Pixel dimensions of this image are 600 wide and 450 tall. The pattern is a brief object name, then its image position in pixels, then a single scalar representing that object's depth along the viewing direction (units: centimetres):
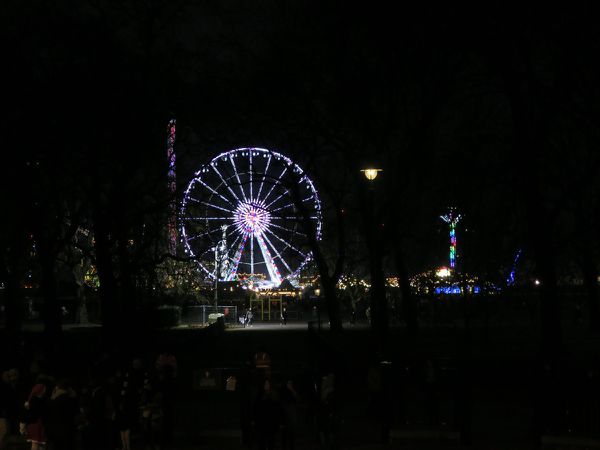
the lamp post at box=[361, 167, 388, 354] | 3113
